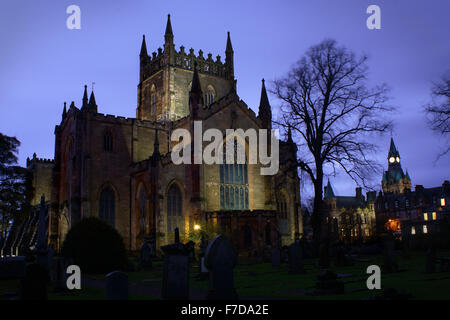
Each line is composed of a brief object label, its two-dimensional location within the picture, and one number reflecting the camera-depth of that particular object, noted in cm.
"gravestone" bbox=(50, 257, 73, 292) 1524
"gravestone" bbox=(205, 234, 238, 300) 998
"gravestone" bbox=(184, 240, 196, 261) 3238
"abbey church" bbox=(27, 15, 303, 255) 3803
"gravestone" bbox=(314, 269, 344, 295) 1180
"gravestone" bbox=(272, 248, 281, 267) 2553
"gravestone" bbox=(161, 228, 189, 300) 1113
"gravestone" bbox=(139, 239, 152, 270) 2611
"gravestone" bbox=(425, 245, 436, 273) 1591
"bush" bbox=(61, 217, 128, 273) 2239
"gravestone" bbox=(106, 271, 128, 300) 927
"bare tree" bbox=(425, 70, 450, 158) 2247
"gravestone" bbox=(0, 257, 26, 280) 2086
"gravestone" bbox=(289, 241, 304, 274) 1922
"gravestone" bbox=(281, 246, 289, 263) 3073
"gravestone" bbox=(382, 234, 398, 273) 1723
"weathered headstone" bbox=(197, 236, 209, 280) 1843
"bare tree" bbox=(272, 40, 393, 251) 2539
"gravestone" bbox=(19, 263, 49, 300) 1034
